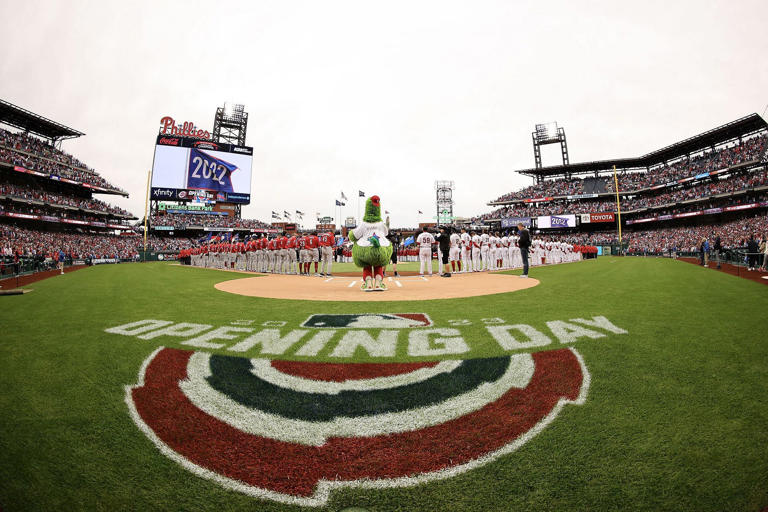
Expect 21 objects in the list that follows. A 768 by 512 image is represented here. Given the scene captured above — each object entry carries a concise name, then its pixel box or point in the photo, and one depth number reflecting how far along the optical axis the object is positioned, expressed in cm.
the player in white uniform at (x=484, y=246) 1784
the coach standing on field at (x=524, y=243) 1285
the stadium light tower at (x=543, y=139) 6700
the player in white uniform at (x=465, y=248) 1647
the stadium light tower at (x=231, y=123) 6362
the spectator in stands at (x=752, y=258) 1560
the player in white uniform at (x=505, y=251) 1952
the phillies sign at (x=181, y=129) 5338
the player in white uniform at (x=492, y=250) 1856
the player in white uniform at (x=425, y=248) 1514
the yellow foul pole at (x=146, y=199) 4409
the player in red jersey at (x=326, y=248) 1576
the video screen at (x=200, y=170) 5284
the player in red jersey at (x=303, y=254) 1616
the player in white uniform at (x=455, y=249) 1600
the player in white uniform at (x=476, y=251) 1722
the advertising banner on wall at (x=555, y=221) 5403
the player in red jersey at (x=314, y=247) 1570
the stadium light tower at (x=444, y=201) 8294
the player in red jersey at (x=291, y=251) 1664
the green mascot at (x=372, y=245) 920
